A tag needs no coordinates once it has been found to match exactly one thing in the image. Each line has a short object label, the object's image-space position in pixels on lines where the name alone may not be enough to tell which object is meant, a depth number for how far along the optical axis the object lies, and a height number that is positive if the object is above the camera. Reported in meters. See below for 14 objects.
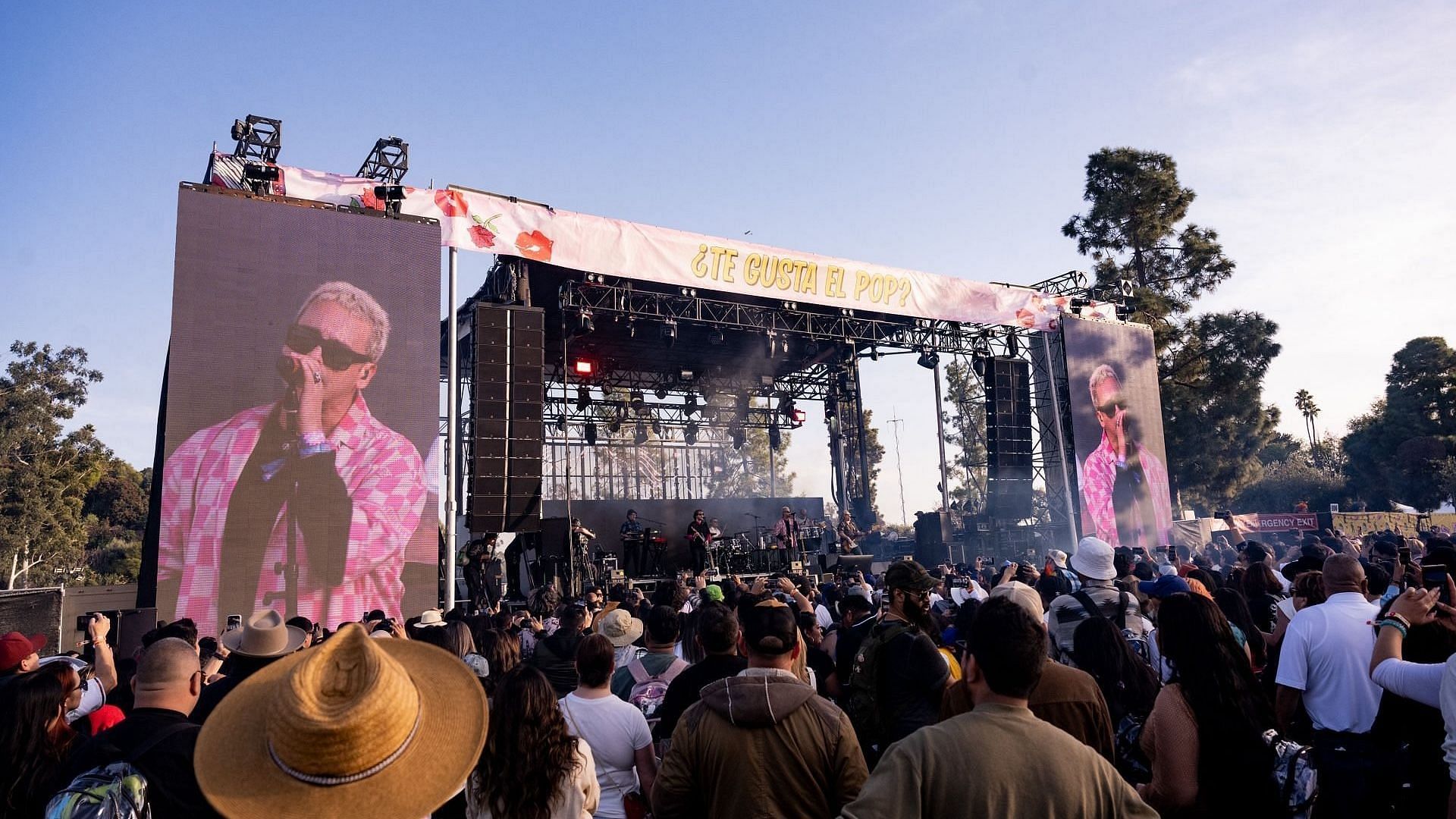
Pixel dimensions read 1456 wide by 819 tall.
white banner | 14.12 +4.87
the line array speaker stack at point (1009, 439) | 21.56 +1.53
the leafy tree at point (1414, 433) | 30.39 +1.94
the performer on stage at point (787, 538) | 19.06 -0.66
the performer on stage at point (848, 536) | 19.27 -0.69
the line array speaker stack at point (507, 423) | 14.09 +1.58
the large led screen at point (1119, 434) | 21.25 +1.59
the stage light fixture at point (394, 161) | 13.98 +5.93
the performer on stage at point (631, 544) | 18.39 -0.65
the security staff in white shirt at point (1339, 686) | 3.28 -0.79
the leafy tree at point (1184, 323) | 27.22 +5.40
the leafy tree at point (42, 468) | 26.47 +2.18
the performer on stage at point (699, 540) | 18.09 -0.61
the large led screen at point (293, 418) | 11.83 +1.58
